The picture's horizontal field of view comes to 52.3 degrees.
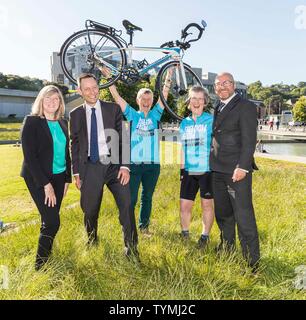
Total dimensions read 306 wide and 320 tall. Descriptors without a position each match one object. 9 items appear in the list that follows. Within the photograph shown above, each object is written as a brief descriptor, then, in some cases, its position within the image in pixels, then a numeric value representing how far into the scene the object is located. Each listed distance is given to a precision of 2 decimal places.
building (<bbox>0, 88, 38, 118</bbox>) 54.91
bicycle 4.36
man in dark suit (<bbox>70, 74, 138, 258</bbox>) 3.41
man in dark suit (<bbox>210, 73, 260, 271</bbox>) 3.13
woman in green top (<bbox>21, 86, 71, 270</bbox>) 3.03
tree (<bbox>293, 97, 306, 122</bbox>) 55.44
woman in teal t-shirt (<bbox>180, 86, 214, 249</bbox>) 3.84
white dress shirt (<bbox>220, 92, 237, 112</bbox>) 3.29
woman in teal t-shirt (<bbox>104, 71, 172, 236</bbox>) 4.23
